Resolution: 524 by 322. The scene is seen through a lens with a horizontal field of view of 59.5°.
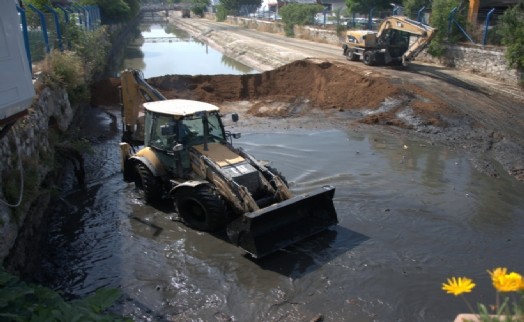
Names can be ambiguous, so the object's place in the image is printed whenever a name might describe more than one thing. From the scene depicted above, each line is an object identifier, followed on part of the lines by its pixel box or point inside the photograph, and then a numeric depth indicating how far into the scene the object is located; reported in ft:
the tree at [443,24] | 75.10
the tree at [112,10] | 126.93
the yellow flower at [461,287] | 8.01
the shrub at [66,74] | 41.86
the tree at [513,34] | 59.62
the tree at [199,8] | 304.09
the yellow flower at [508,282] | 7.60
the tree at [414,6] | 100.07
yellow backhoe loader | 25.23
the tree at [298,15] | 138.41
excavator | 69.56
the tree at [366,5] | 119.75
